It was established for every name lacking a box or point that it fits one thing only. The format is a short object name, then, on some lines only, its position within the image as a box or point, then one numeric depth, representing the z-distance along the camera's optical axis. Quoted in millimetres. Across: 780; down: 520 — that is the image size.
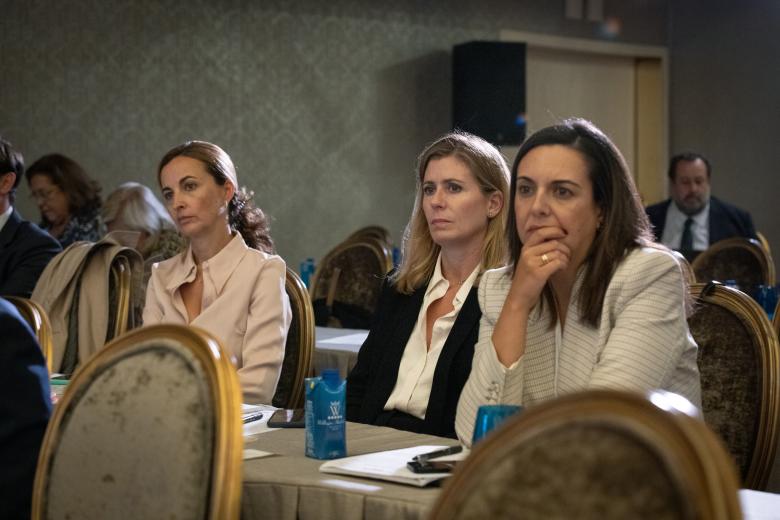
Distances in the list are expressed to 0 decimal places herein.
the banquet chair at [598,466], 1868
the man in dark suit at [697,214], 14945
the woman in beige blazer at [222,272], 6156
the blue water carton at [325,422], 3955
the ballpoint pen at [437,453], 3693
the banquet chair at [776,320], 5613
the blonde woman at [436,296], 5348
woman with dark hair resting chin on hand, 4227
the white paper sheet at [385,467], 3496
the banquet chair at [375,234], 12016
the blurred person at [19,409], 3385
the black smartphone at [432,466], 3555
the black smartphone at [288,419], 4648
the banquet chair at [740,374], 4676
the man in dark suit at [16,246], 8656
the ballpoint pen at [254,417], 4741
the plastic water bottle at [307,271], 11773
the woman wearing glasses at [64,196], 12430
